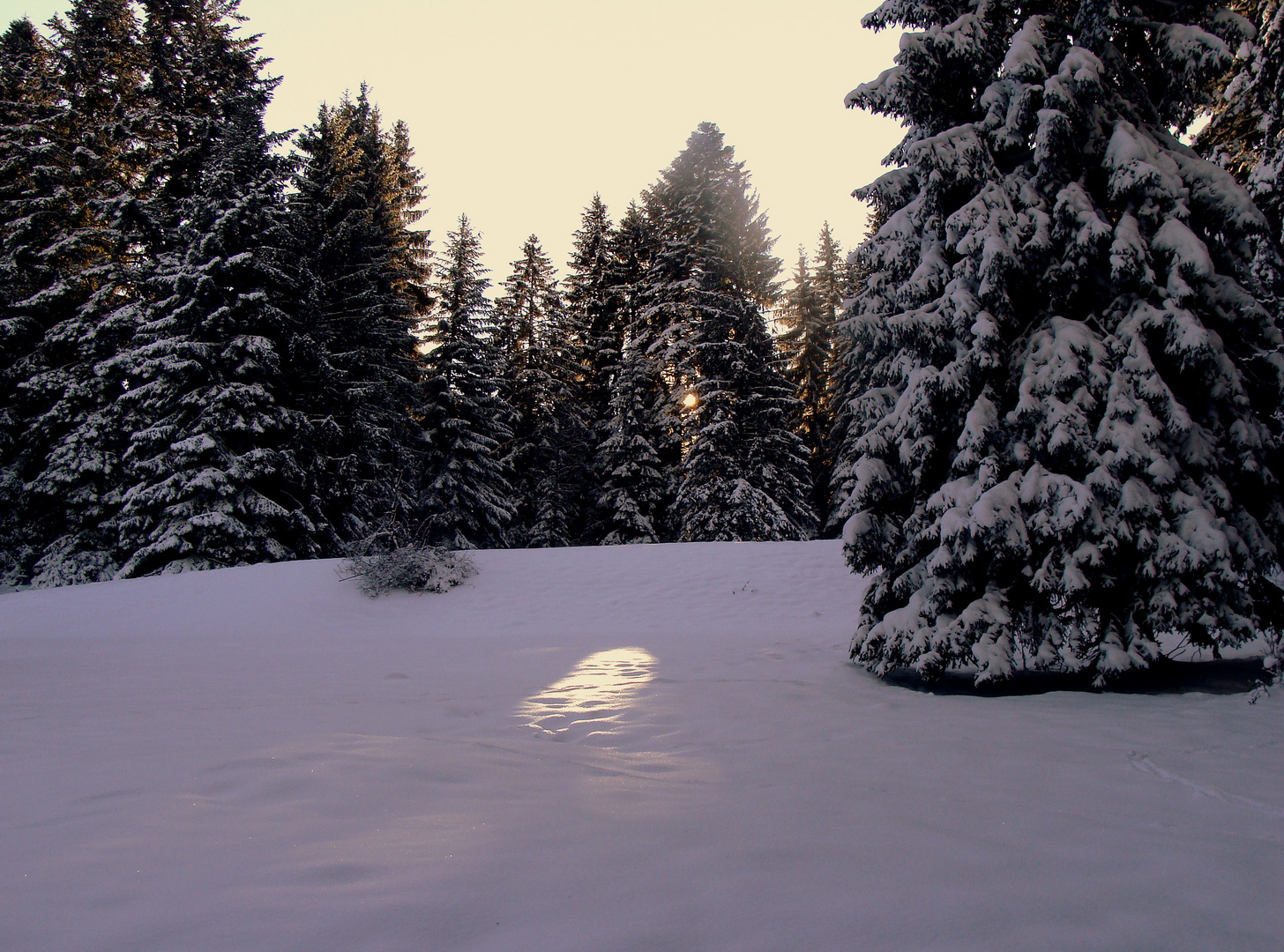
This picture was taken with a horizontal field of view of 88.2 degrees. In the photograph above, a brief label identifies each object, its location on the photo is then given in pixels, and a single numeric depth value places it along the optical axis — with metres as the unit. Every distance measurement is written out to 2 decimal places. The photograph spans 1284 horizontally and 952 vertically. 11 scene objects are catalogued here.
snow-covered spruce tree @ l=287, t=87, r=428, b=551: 21.56
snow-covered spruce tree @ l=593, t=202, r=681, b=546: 26.42
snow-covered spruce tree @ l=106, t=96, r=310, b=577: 17.64
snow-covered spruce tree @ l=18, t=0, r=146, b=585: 20.22
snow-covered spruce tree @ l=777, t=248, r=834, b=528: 32.66
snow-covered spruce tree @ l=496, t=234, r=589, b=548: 27.84
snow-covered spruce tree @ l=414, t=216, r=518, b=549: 25.03
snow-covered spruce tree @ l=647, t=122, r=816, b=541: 22.89
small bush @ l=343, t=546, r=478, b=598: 13.93
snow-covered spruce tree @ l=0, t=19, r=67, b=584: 21.03
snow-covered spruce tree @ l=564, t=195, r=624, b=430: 30.38
